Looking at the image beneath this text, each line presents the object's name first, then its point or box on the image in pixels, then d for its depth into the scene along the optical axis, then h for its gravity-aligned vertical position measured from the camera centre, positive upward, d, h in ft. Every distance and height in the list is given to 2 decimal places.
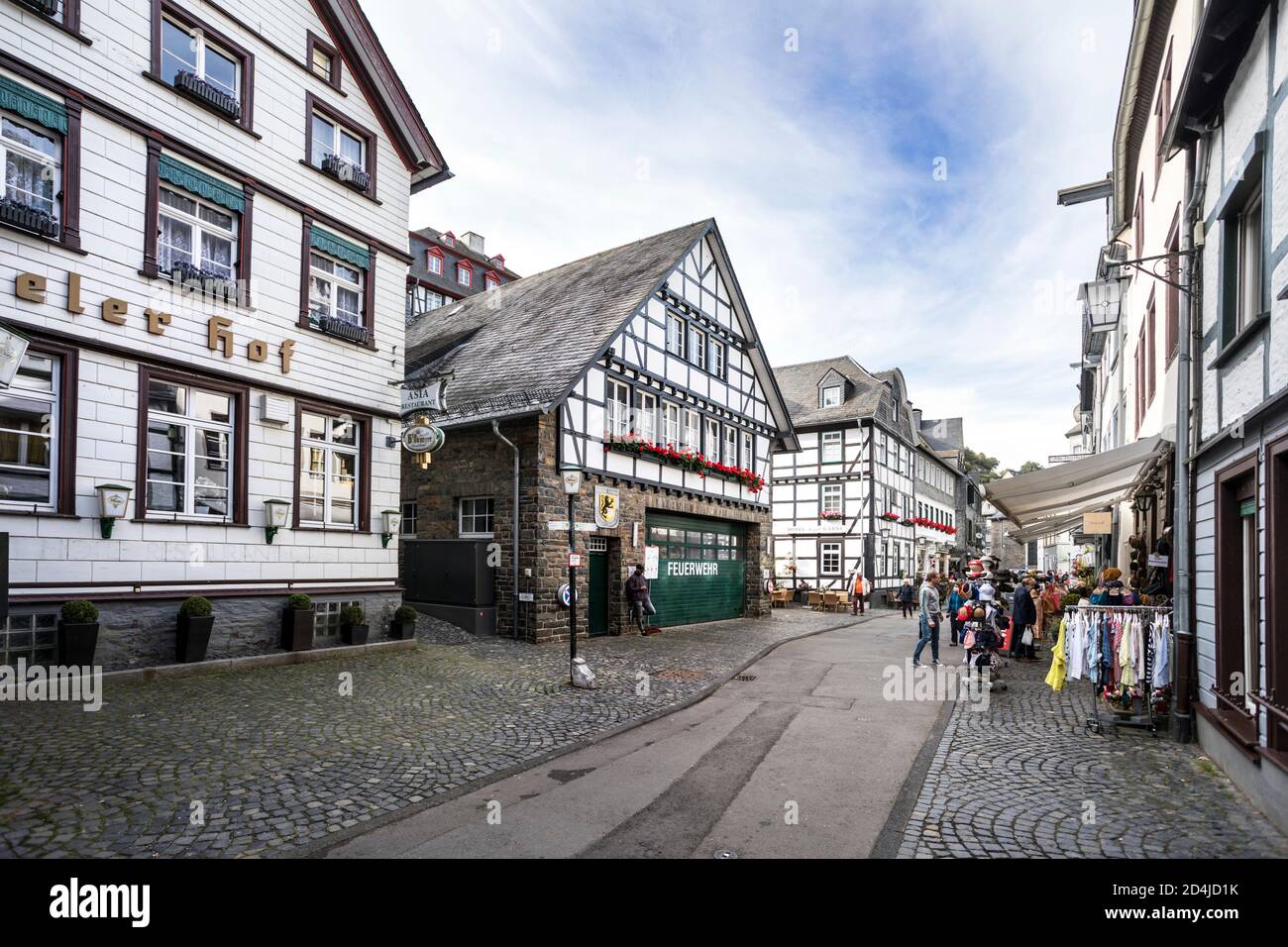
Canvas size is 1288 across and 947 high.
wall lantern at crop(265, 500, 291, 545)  39.11 -0.30
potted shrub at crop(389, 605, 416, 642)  45.37 -6.34
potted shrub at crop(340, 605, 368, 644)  42.52 -6.12
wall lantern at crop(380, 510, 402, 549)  46.14 -0.82
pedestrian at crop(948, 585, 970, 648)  54.70 -6.19
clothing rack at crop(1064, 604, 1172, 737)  27.35 -6.34
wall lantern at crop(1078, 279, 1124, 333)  37.17 +10.16
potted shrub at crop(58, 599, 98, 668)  30.17 -4.74
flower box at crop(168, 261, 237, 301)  36.04 +10.52
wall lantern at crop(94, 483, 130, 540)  32.09 +0.17
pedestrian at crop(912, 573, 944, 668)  45.11 -5.46
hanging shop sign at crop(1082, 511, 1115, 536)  59.11 -0.47
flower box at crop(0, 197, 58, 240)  29.58 +10.87
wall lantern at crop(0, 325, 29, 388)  20.31 +3.97
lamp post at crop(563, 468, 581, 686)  36.14 +0.10
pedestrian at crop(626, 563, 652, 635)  57.72 -5.71
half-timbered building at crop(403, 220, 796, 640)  52.75 +6.35
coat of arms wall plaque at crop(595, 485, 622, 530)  41.75 +0.49
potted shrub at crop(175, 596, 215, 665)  34.30 -5.16
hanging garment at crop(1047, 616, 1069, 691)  28.73 -5.48
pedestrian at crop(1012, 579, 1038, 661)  48.44 -6.05
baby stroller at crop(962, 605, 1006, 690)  40.22 -6.20
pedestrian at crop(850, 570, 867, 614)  89.81 -8.66
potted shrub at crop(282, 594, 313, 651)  39.17 -5.56
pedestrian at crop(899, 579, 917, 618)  93.04 -9.55
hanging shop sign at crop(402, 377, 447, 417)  46.32 +6.64
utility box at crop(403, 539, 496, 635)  53.21 -4.83
